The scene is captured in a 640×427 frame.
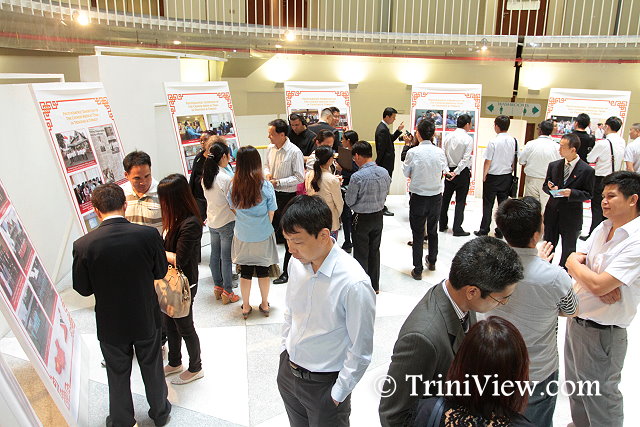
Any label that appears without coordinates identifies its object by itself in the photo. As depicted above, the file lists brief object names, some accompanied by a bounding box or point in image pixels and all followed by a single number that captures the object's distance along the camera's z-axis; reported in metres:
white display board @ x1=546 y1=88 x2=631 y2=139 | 7.79
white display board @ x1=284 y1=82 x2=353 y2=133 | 7.90
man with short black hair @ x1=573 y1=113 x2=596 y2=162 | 6.06
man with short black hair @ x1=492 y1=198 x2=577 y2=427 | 2.10
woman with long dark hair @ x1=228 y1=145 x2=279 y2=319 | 3.80
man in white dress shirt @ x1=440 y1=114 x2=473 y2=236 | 6.32
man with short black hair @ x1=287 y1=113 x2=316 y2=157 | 6.05
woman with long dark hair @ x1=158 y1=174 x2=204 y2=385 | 3.04
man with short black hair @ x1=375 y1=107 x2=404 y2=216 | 6.82
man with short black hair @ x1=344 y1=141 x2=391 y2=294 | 4.34
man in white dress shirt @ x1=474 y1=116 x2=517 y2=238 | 6.24
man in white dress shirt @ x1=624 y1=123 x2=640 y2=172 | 6.14
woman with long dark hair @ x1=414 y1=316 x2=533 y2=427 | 1.33
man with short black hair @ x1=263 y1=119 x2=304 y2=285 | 4.95
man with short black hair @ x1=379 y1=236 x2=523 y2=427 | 1.57
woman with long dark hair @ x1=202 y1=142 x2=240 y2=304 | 4.18
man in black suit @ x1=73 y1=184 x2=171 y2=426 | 2.49
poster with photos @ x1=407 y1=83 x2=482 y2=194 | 8.16
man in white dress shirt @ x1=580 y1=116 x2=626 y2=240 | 6.17
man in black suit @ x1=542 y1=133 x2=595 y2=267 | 4.63
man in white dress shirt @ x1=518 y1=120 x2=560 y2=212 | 6.06
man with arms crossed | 2.38
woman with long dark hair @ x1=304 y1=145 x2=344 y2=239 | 4.31
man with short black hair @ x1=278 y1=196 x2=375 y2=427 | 1.97
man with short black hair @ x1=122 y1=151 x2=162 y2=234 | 3.41
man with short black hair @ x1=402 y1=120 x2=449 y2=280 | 5.08
